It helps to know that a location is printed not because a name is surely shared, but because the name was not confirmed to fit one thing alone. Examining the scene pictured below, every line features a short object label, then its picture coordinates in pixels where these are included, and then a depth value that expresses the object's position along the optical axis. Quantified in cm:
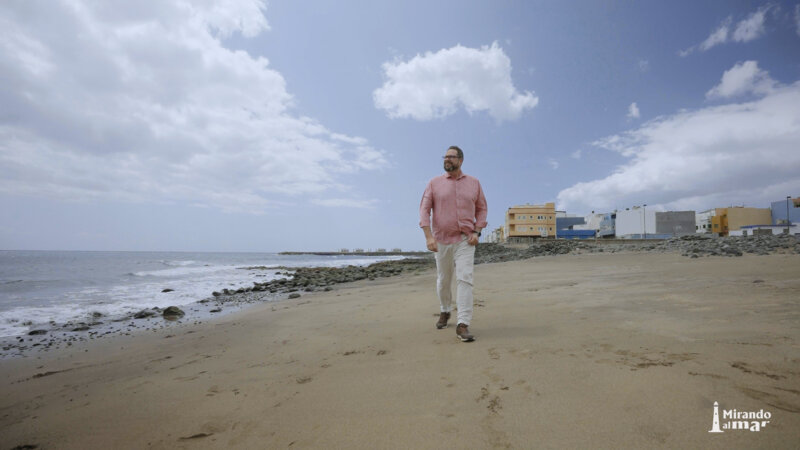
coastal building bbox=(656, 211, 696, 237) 4262
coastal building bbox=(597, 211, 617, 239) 5336
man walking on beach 368
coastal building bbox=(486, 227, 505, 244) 6794
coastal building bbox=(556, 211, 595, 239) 5547
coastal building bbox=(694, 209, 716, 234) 5122
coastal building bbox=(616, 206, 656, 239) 4356
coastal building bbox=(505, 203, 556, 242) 5131
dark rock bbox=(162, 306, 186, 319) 685
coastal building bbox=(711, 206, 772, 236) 4716
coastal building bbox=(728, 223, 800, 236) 3631
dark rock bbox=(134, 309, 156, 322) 693
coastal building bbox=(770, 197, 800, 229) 4306
